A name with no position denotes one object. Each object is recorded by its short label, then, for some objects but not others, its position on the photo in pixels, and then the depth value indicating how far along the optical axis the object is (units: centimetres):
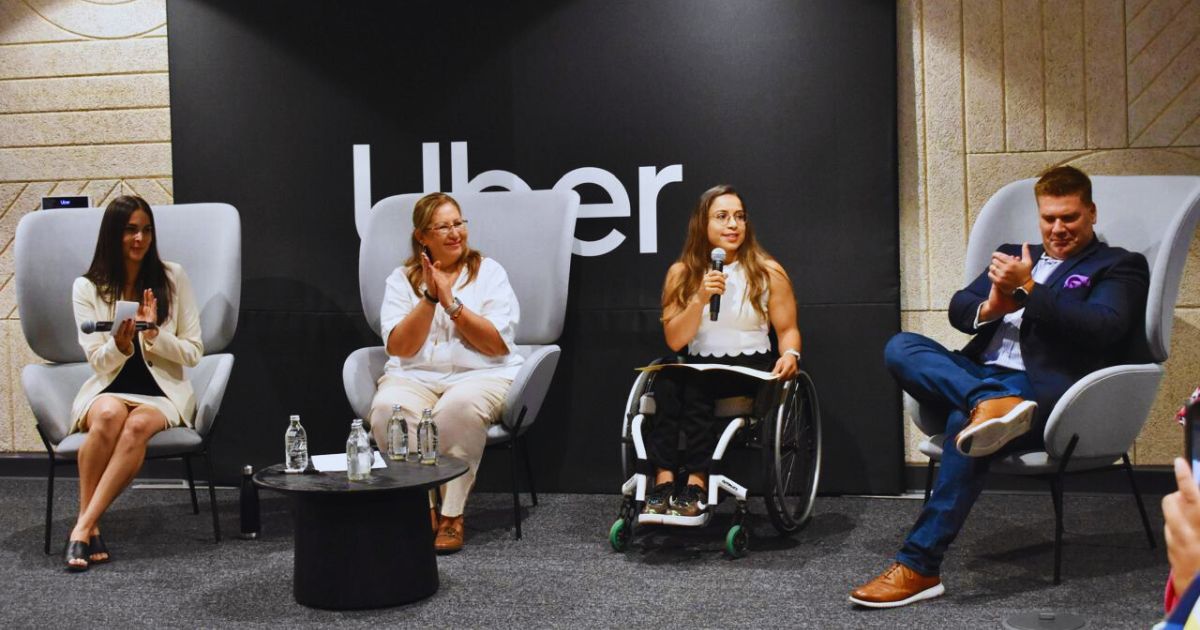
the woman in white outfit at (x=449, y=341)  384
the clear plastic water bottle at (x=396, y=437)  369
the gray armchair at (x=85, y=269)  428
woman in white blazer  381
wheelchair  355
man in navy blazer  316
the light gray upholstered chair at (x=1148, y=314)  322
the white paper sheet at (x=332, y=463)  343
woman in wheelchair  372
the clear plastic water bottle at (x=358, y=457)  326
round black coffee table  318
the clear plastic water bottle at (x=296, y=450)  340
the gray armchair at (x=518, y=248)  431
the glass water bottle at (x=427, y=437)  360
